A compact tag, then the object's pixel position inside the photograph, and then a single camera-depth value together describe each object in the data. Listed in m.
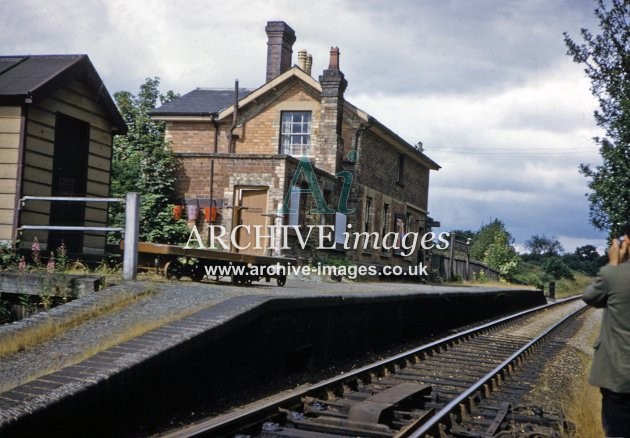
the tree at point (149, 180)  21.41
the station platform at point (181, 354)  4.69
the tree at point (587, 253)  91.62
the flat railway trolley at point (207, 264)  9.91
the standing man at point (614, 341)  4.01
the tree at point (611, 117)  16.52
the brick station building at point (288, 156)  21.38
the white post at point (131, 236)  8.32
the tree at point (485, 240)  57.69
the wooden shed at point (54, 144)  10.65
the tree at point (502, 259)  45.69
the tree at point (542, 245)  109.11
